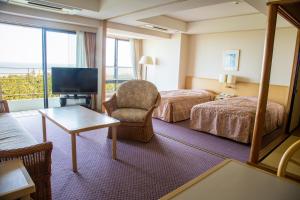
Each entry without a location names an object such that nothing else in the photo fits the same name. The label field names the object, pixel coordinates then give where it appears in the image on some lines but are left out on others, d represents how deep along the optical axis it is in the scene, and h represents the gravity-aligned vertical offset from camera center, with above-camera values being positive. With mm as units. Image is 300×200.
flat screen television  4680 -302
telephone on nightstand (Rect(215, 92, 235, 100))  5582 -603
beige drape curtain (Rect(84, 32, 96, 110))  5363 +459
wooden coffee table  2541 -731
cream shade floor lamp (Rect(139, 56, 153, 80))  6957 +324
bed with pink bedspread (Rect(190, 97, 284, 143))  3571 -818
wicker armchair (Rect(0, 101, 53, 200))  1434 -705
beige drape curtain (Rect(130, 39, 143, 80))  7574 +559
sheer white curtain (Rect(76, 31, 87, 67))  5288 +418
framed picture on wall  5561 +362
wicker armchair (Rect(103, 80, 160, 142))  3490 -695
